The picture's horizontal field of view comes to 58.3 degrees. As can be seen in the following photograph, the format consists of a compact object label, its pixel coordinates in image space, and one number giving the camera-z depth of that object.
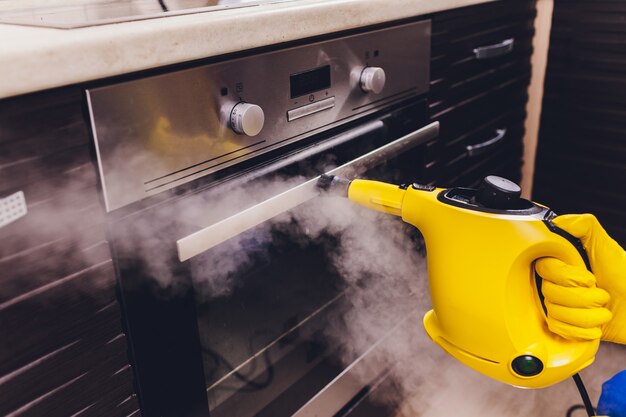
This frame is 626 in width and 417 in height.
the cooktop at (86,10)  0.70
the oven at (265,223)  0.66
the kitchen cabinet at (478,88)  1.15
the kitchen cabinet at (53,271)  0.55
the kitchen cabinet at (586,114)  1.38
